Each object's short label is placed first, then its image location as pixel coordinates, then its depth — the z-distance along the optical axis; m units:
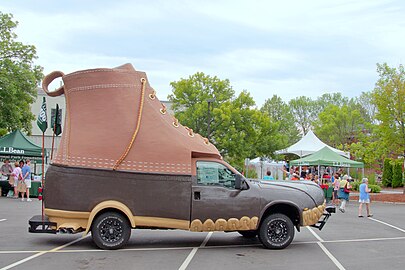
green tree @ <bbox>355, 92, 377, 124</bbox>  69.56
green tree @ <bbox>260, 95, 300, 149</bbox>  78.75
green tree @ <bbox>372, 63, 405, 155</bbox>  28.94
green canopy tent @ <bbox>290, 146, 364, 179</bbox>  28.66
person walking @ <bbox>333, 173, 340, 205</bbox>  24.83
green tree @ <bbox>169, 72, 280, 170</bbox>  44.56
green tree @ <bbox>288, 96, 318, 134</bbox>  85.88
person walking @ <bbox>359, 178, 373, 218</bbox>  18.59
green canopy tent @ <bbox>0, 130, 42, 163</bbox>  25.16
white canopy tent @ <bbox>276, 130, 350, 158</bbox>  37.17
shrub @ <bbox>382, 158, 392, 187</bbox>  46.19
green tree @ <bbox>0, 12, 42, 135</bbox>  28.64
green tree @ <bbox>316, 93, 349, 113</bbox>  85.59
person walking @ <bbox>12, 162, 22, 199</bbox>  22.91
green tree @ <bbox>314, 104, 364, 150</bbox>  65.38
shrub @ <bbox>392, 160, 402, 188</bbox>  45.50
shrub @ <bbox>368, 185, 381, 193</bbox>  35.16
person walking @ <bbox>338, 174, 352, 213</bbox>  21.56
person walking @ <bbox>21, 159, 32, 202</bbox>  22.62
